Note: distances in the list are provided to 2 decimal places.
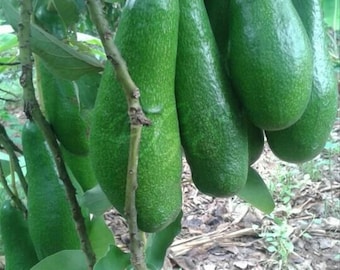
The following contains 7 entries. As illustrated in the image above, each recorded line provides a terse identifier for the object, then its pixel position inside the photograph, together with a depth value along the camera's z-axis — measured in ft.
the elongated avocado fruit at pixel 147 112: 1.49
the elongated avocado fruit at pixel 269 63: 1.57
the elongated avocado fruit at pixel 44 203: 1.99
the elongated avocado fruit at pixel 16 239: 2.24
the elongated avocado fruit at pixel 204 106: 1.56
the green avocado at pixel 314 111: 1.72
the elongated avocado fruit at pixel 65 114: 2.16
